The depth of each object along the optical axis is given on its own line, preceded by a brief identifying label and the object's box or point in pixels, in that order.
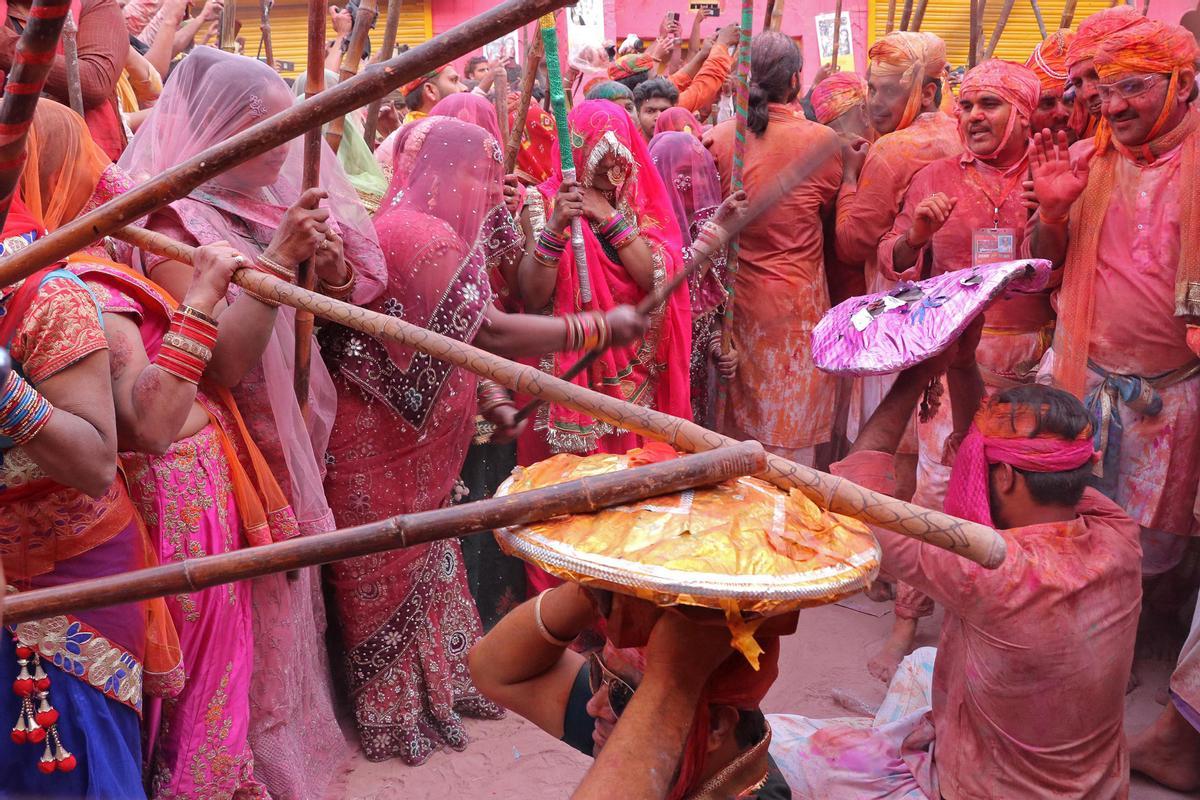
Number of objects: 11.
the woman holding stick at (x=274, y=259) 2.67
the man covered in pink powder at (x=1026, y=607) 2.47
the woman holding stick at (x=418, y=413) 3.27
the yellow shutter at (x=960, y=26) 16.38
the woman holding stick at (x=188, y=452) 2.24
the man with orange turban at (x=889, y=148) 4.65
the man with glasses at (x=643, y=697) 1.47
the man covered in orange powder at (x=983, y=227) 4.16
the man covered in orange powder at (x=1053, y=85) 4.55
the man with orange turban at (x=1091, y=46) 3.56
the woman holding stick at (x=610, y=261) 4.04
